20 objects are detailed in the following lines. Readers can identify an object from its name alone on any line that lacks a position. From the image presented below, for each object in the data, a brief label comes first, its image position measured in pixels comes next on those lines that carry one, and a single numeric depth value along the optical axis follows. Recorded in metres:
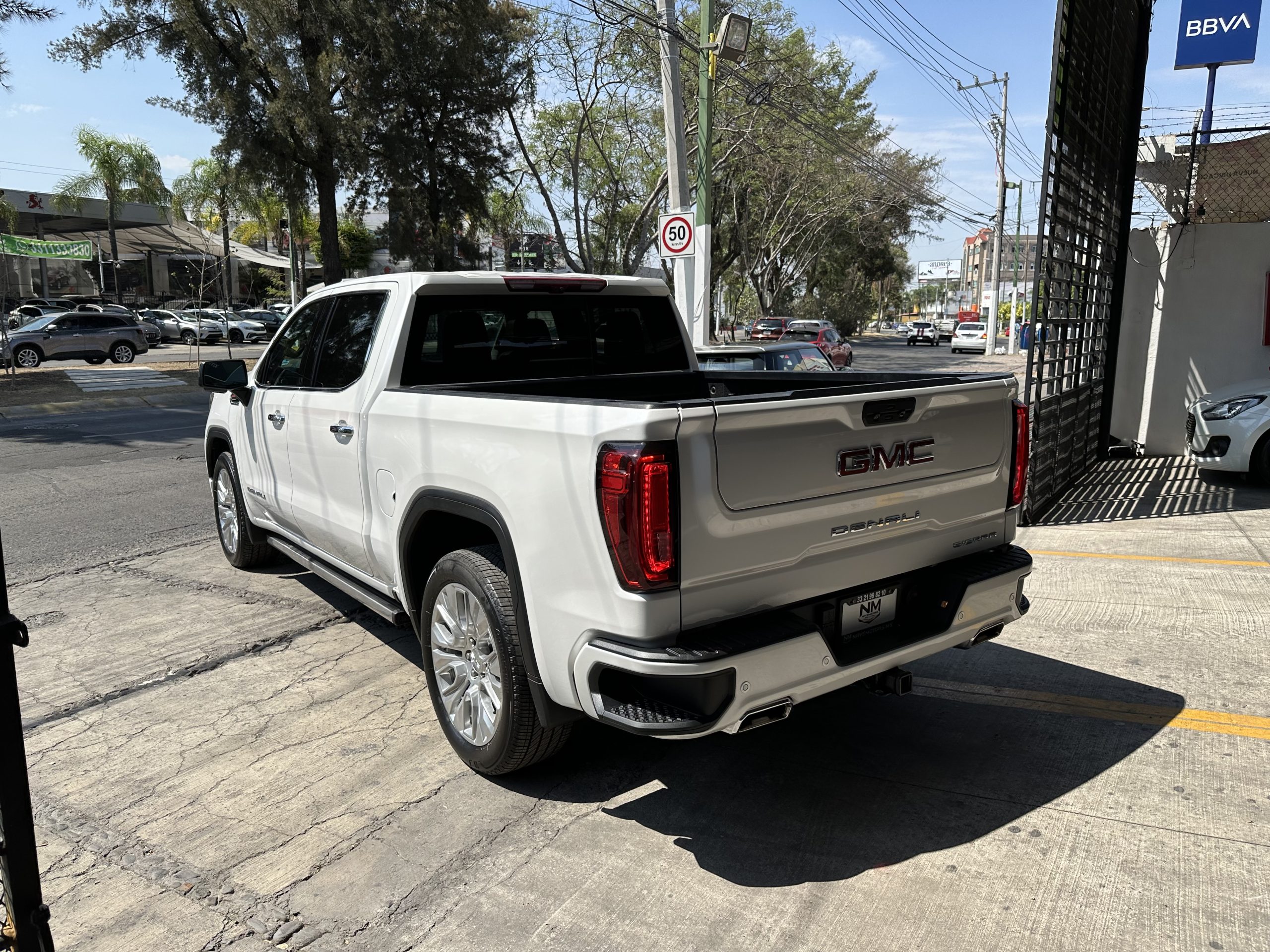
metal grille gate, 8.17
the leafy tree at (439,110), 25.19
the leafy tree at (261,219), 28.92
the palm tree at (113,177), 55.00
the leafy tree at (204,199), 46.53
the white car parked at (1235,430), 9.20
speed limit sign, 13.27
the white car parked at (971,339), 49.88
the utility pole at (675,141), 13.94
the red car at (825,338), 28.75
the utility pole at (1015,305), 40.12
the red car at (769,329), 36.09
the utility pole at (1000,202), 43.78
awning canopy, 61.75
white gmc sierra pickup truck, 2.89
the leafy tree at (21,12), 18.09
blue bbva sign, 12.23
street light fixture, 13.91
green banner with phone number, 37.69
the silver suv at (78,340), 28.34
